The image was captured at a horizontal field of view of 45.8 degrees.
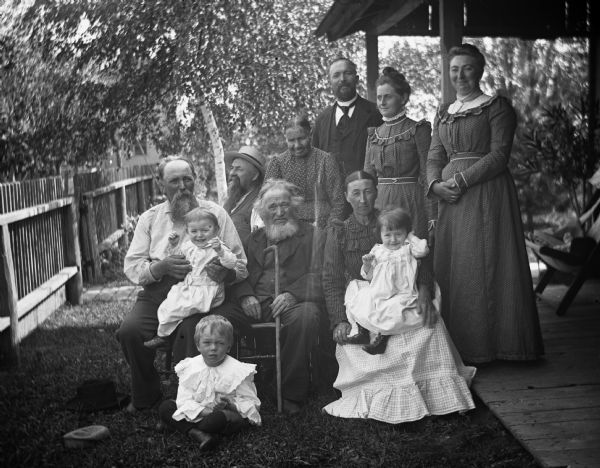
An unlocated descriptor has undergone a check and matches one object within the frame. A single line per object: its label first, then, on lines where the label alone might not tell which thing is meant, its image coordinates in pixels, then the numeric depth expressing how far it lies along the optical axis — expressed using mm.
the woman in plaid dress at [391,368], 4160
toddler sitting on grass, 3990
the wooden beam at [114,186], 9227
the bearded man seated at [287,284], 4441
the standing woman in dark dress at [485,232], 4531
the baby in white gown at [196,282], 4328
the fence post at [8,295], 5750
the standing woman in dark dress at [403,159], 4969
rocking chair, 5879
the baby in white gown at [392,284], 4219
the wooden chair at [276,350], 4402
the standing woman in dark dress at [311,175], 5262
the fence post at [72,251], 8156
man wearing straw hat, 5547
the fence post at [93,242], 8875
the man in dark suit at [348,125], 5738
